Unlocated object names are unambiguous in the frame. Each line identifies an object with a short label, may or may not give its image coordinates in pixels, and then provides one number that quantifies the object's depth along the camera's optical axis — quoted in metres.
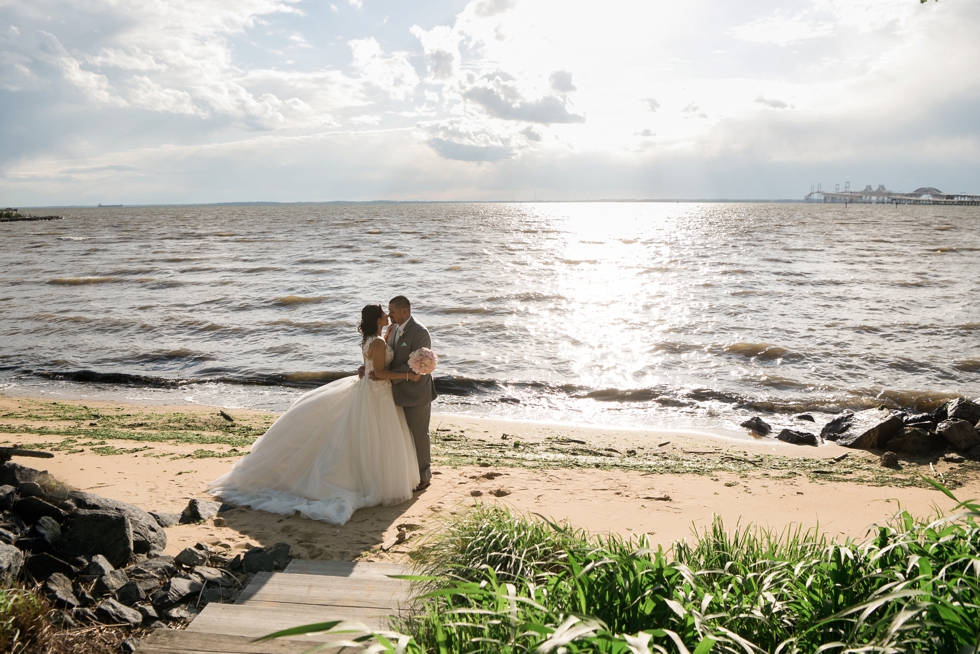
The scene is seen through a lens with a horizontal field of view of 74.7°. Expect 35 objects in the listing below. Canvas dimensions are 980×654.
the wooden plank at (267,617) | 3.60
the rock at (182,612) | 4.30
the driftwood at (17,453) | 6.55
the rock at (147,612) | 4.21
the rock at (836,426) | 11.51
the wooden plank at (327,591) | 4.06
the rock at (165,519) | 6.25
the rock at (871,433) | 10.65
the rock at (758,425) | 11.80
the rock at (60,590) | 4.10
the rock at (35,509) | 5.08
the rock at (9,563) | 3.96
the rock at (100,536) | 4.84
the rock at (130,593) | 4.34
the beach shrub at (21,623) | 3.32
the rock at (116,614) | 4.05
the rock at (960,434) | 9.90
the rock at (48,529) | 4.81
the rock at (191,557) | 5.11
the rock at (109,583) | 4.37
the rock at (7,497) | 5.17
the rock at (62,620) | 3.80
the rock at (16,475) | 5.87
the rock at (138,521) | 5.29
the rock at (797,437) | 11.23
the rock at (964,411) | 10.98
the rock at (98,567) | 4.51
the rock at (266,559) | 5.10
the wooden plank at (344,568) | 4.79
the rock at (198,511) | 6.40
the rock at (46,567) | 4.47
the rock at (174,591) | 4.42
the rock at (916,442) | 10.07
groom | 7.27
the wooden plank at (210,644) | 3.22
